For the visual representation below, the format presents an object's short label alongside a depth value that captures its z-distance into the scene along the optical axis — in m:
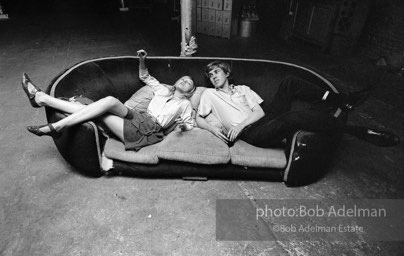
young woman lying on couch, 2.48
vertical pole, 4.16
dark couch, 2.49
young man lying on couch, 2.45
